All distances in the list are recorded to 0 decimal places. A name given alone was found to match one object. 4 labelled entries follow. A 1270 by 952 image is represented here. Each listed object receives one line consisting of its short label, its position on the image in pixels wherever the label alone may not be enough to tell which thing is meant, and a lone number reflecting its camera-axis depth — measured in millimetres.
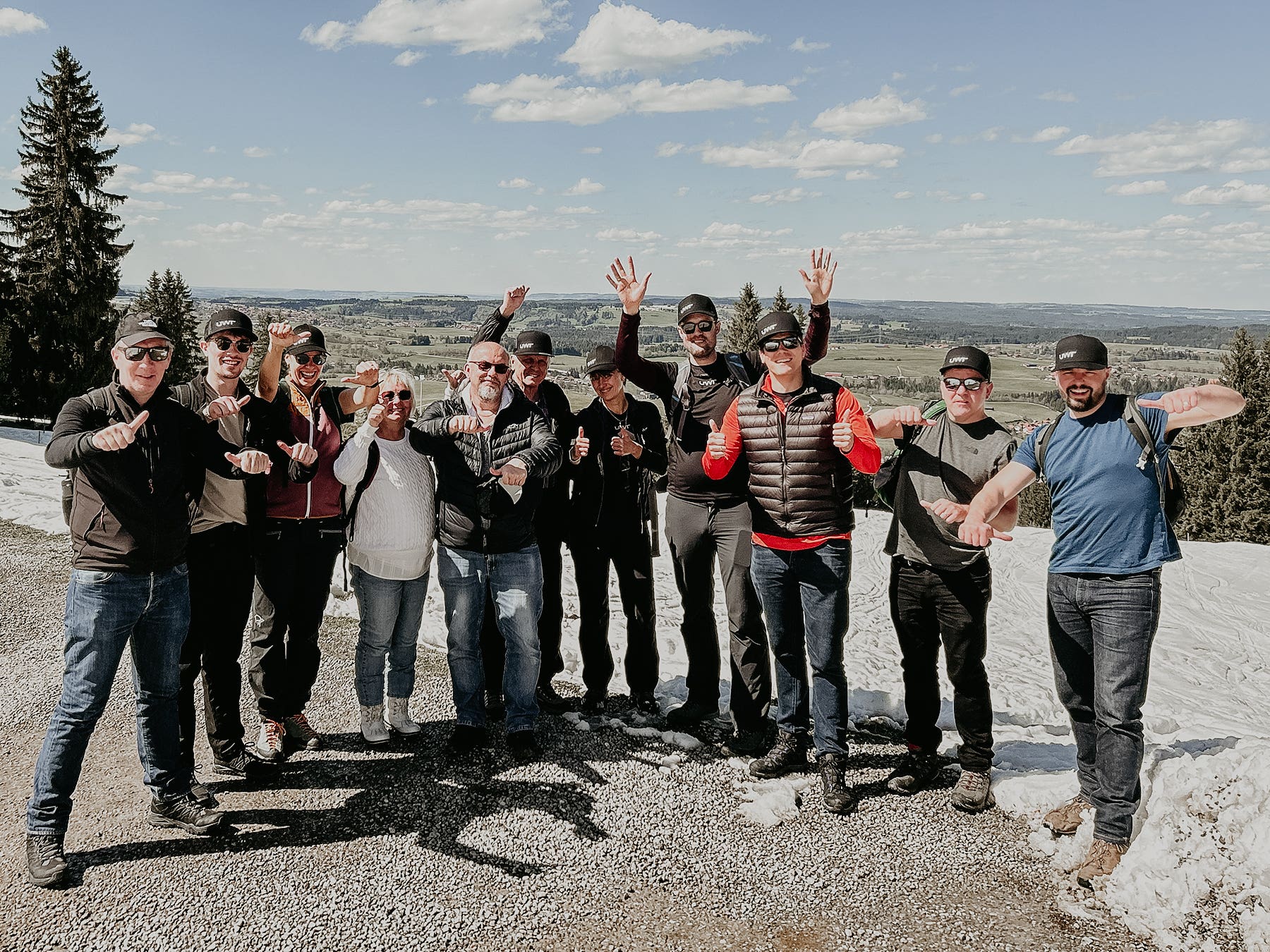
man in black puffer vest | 5324
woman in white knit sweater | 5520
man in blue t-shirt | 4426
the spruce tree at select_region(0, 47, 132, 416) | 35750
